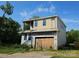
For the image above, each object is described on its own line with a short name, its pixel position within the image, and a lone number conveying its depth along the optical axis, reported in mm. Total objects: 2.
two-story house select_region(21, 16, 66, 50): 8173
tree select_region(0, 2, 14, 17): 12065
